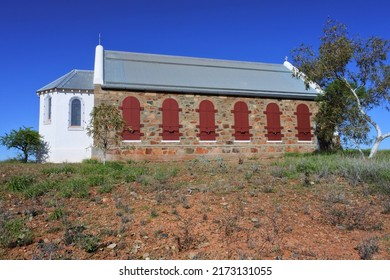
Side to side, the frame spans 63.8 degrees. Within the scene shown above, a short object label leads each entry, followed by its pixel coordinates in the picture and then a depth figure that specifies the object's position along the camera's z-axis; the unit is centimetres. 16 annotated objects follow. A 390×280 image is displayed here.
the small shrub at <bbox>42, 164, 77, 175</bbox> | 1149
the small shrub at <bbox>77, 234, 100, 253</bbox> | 546
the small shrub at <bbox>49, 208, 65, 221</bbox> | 693
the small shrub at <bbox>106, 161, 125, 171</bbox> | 1237
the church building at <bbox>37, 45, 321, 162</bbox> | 1817
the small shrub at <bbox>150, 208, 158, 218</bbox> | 681
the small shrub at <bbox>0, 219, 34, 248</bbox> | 576
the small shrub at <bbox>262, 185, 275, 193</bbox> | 852
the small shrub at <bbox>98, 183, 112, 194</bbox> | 877
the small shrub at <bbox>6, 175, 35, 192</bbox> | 920
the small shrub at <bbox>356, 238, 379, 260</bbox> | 511
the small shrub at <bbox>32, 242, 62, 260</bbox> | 520
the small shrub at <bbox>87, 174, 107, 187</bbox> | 948
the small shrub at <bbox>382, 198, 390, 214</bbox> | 726
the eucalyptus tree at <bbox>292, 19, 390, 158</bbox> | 1714
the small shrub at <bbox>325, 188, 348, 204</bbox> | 779
